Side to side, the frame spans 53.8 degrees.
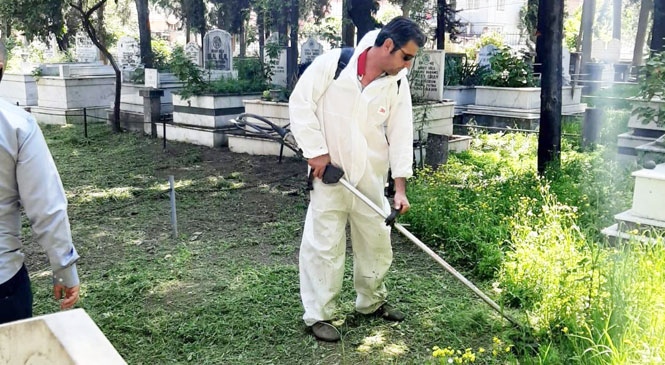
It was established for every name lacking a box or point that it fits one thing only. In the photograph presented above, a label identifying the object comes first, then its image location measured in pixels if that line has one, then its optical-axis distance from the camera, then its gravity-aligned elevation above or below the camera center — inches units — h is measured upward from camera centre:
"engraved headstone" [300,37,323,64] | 543.2 +19.2
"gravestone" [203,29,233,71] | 525.0 +18.1
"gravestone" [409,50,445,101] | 398.9 -1.8
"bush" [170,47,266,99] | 449.4 -7.1
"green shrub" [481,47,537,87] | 514.9 +1.9
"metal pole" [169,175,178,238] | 225.1 -48.5
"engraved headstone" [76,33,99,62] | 724.7 +20.8
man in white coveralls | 137.5 -15.9
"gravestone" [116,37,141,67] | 640.3 +20.2
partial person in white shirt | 88.6 -18.8
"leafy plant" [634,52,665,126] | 244.4 -3.2
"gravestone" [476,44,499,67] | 646.3 +20.5
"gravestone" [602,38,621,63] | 1020.2 +38.7
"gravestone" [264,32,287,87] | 520.1 +2.5
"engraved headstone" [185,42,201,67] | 589.6 +19.5
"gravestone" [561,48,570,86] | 579.0 +7.0
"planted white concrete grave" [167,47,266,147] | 438.6 -20.5
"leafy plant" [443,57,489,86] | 561.0 +1.0
